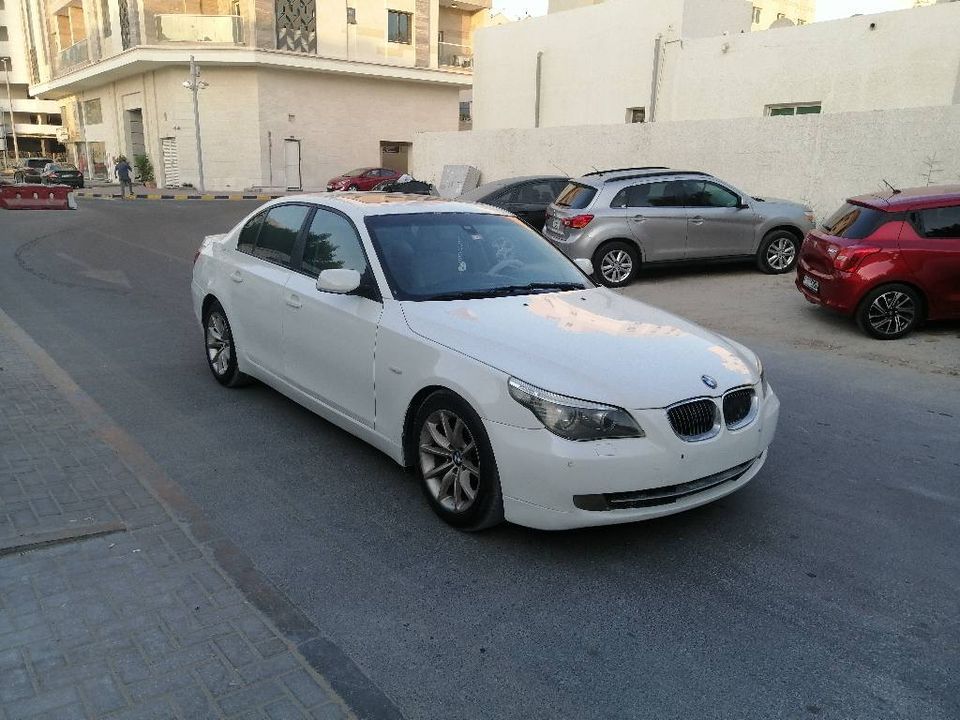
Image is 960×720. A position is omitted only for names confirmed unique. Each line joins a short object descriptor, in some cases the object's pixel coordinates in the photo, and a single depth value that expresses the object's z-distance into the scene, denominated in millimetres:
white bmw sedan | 3604
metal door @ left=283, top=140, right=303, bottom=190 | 38344
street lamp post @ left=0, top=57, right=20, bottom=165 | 70062
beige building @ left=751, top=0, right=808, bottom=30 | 47281
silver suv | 11797
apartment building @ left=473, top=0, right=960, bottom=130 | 17125
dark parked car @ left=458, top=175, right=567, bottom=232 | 14953
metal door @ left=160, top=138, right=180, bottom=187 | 38438
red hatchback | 8242
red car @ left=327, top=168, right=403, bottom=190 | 32281
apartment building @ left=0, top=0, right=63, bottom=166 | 70750
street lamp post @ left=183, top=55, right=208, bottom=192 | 32562
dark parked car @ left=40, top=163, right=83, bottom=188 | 37928
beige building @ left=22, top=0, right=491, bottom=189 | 36062
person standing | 32906
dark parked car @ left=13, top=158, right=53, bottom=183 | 38569
